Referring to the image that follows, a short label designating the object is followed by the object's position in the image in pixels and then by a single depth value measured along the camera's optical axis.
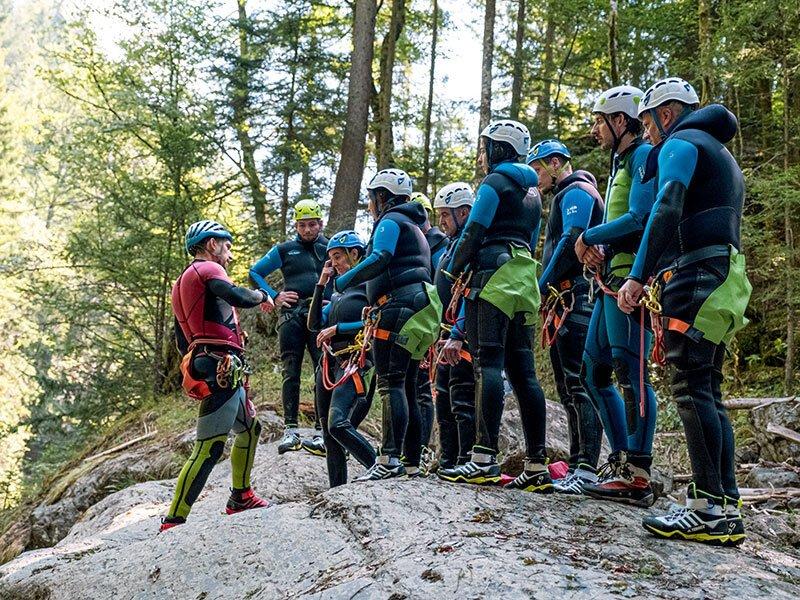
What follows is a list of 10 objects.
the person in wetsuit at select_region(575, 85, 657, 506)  4.95
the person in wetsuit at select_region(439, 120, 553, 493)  5.52
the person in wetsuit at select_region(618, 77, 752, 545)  4.20
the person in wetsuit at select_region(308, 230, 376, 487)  6.51
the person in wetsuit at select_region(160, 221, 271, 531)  6.00
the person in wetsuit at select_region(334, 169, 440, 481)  6.12
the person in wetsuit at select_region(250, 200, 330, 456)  8.99
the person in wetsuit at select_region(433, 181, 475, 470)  6.14
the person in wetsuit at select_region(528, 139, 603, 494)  5.71
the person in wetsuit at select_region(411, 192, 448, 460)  7.48
